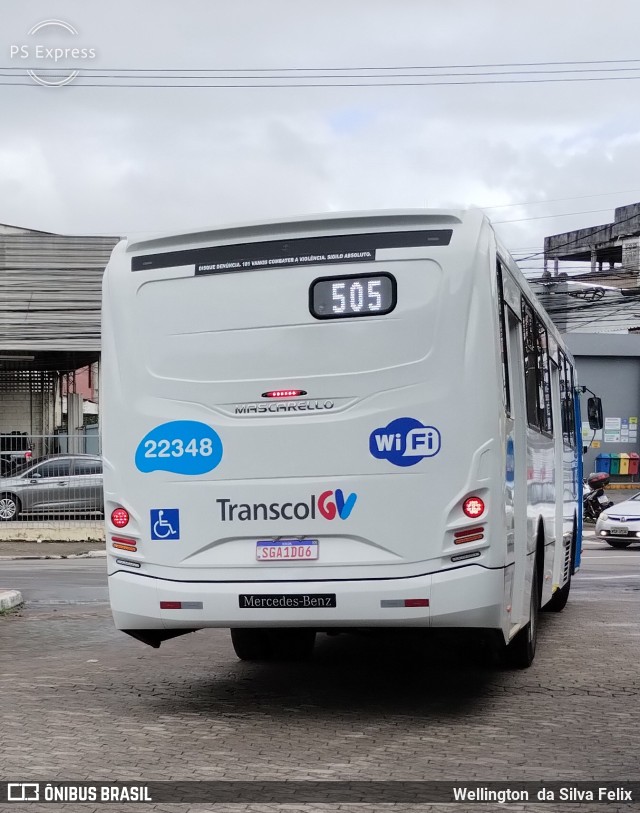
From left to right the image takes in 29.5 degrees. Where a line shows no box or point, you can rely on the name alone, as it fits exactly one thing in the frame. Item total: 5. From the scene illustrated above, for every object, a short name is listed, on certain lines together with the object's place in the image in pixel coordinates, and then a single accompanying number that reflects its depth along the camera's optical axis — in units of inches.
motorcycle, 1307.8
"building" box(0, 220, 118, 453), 1166.3
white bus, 297.3
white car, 1015.1
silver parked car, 1015.6
